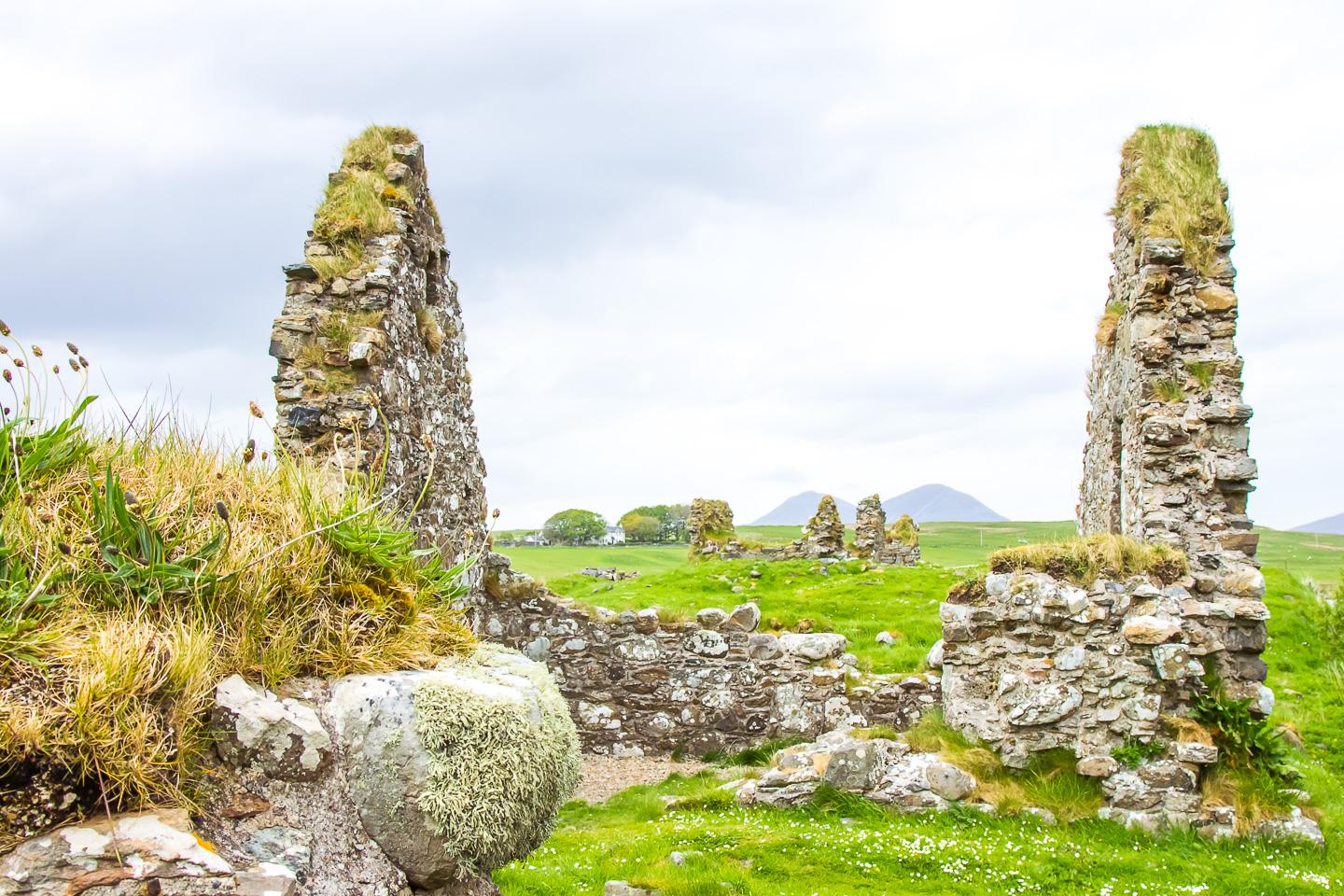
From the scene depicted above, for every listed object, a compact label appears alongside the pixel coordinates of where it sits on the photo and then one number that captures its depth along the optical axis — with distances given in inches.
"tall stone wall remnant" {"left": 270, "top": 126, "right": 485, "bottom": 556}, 390.3
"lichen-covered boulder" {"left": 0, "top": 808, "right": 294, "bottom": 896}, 89.7
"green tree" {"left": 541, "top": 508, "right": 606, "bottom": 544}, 2785.4
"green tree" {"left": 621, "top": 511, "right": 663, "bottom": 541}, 2935.5
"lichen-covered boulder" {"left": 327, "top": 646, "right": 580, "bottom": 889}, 117.9
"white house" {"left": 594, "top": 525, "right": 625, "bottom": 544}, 2815.0
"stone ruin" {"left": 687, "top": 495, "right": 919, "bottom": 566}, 1229.7
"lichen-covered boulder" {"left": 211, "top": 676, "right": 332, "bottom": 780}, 112.3
